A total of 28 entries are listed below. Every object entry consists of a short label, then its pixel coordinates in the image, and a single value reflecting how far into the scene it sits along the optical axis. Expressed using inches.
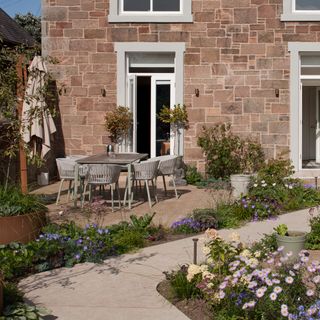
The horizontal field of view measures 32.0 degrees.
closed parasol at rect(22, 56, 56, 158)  225.1
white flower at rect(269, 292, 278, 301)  145.8
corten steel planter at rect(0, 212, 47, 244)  233.8
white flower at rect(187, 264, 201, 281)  179.5
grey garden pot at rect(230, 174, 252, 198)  393.7
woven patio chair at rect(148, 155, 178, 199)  381.7
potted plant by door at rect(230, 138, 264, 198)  498.3
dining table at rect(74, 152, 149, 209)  350.3
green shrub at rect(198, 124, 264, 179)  486.9
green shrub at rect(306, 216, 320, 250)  256.5
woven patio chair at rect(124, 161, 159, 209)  359.6
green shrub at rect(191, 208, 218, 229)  298.2
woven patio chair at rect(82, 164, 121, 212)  343.0
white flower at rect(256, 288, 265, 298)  146.8
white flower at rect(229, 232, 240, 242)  189.8
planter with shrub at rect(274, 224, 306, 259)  229.1
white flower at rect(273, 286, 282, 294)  146.7
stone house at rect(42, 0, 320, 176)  501.4
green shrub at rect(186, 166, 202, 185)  486.3
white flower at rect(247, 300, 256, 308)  147.6
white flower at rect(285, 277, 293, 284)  150.4
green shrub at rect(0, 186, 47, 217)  240.2
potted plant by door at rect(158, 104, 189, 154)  494.0
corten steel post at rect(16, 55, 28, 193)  235.2
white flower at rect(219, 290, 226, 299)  156.9
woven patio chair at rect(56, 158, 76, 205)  372.5
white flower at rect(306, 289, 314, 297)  147.0
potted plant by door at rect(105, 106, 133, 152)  492.7
